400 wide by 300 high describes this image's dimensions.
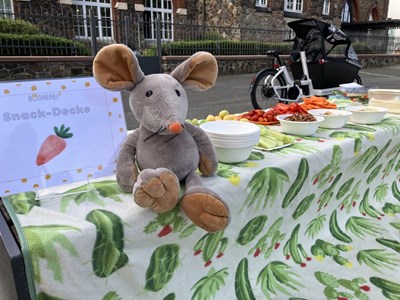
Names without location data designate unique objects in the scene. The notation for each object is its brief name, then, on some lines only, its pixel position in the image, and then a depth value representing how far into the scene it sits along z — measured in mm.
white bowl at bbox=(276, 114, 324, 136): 1571
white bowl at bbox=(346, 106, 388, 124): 1853
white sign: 911
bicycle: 4812
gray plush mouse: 863
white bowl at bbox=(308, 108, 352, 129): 1730
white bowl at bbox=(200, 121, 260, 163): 1168
